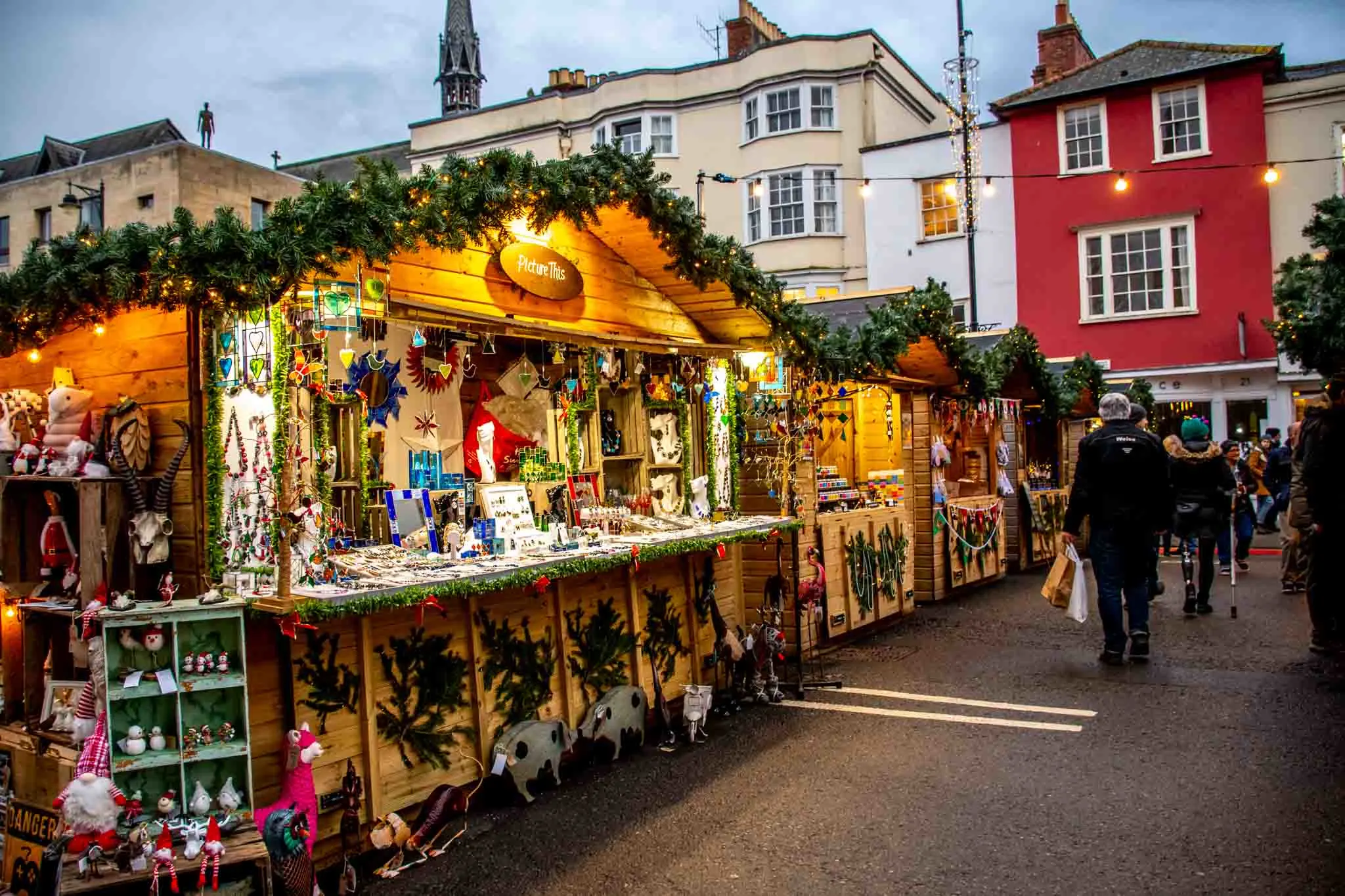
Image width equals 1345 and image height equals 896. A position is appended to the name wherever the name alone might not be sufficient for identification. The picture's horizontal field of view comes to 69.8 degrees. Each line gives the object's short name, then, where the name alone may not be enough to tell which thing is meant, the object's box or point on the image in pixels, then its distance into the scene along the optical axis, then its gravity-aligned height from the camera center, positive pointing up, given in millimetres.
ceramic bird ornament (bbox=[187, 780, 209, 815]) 3686 -1305
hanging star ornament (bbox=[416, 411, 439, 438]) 5422 +170
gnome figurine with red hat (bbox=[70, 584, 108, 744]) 3795 -838
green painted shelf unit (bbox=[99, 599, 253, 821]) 3693 -941
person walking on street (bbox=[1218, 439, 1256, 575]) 11973 -1348
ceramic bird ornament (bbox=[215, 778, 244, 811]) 3746 -1310
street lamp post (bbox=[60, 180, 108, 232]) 27594 +7926
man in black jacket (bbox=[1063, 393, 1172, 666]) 7418 -638
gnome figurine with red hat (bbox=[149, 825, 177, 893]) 3330 -1386
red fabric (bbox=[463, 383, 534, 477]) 5766 +59
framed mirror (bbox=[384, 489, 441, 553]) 5172 -351
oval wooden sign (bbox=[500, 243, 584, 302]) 5680 +1090
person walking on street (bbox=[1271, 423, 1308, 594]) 10250 -1531
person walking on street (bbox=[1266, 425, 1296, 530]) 14727 -774
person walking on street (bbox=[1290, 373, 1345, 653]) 6895 -635
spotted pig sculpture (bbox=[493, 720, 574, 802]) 4980 -1584
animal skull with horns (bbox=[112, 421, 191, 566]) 4188 -226
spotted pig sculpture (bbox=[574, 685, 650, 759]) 5582 -1596
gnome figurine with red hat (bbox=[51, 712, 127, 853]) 3369 -1205
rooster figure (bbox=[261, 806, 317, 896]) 3629 -1462
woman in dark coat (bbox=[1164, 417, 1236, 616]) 9203 -654
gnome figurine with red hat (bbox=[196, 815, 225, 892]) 3398 -1391
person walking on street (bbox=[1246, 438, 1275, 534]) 13828 -997
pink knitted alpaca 3898 -1302
